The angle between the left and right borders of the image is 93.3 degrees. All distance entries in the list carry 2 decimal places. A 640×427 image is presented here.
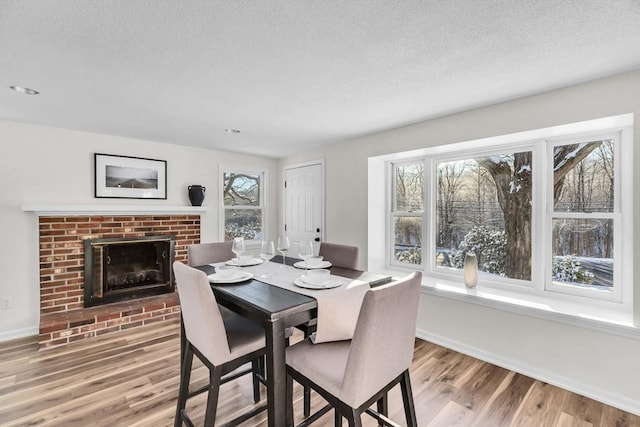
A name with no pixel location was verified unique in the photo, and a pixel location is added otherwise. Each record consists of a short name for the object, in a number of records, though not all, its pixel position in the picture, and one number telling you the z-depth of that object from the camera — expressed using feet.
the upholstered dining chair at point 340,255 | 8.30
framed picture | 11.07
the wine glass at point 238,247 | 7.47
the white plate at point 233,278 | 6.10
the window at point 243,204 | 14.42
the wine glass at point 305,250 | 7.57
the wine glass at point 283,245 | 7.44
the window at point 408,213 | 11.20
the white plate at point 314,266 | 7.45
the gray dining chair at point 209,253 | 8.78
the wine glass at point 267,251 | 7.45
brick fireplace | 9.73
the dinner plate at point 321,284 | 5.75
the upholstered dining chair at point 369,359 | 4.00
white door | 13.57
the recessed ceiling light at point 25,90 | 6.92
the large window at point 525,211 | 7.38
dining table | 4.63
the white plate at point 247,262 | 7.72
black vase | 12.76
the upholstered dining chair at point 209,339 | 4.80
